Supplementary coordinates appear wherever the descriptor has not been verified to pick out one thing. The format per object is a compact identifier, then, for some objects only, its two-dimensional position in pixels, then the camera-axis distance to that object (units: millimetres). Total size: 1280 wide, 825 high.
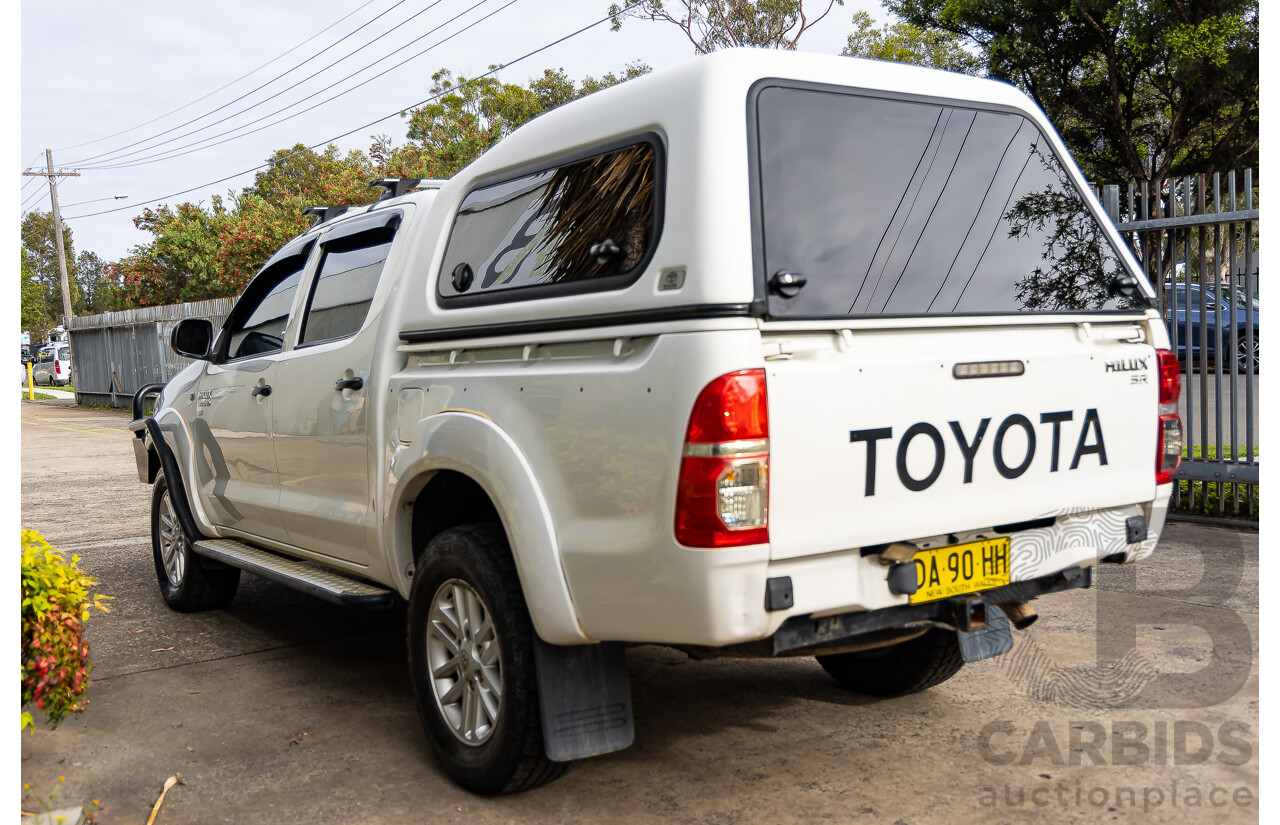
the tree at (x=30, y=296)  59562
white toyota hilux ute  2830
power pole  38109
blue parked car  7078
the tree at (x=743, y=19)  26562
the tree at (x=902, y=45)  25730
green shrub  3369
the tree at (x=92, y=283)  93394
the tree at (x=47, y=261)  81000
